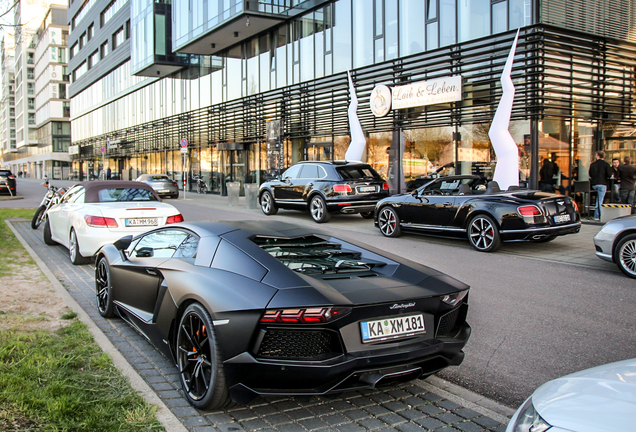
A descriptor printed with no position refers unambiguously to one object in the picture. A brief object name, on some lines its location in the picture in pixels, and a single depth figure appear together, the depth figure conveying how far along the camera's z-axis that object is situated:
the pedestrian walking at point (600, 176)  14.59
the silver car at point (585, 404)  1.91
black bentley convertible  9.82
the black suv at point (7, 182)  30.64
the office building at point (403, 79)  15.89
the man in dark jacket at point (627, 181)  14.80
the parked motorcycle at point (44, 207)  13.57
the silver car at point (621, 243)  7.75
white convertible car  8.47
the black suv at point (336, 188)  15.25
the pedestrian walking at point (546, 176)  15.77
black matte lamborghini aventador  3.11
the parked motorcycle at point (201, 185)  35.91
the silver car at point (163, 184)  30.34
